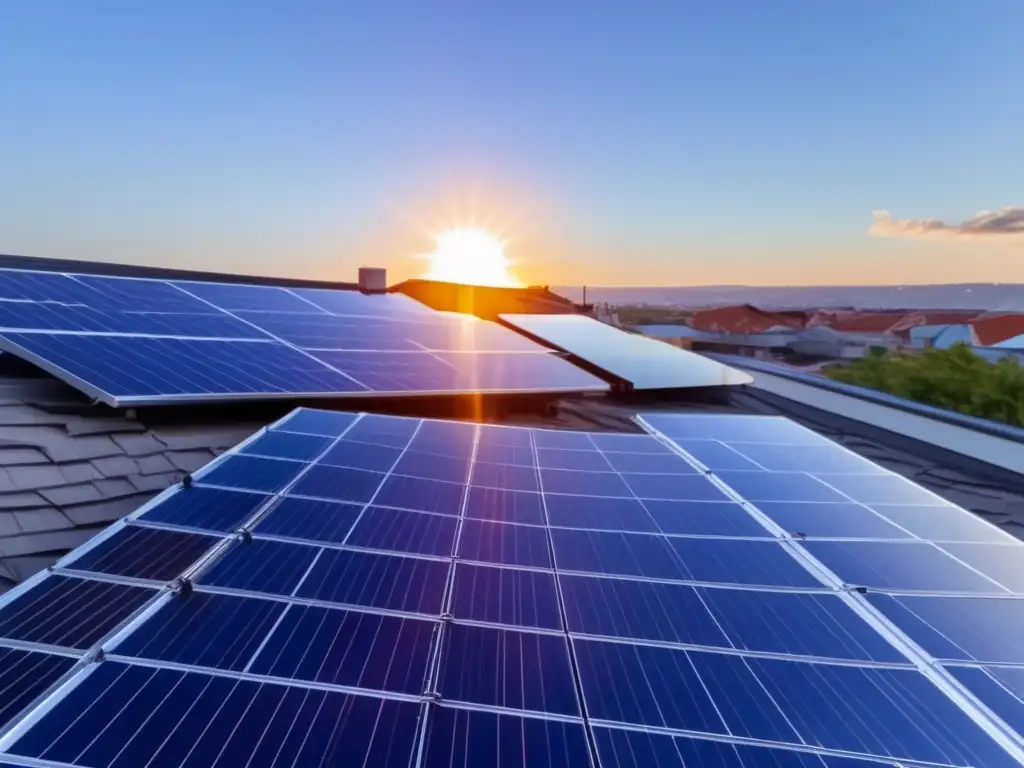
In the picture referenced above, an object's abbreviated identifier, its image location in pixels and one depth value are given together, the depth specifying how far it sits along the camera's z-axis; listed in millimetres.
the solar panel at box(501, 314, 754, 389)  14023
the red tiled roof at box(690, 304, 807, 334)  75062
